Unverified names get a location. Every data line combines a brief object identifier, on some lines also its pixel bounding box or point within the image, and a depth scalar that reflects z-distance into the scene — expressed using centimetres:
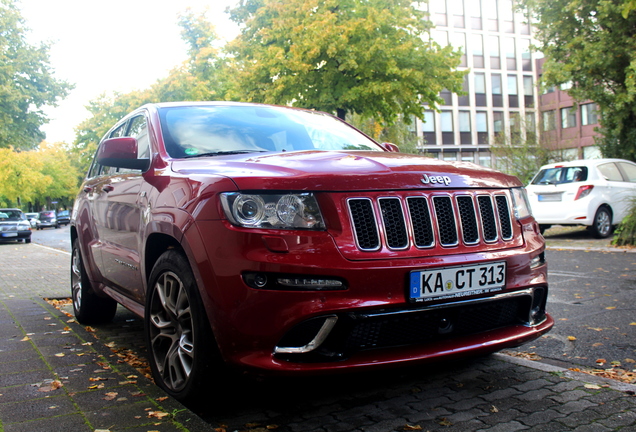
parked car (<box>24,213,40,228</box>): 5456
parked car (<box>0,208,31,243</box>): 2694
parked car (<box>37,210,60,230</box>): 5708
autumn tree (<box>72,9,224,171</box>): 3391
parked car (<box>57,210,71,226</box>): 6250
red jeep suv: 283
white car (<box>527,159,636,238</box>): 1304
